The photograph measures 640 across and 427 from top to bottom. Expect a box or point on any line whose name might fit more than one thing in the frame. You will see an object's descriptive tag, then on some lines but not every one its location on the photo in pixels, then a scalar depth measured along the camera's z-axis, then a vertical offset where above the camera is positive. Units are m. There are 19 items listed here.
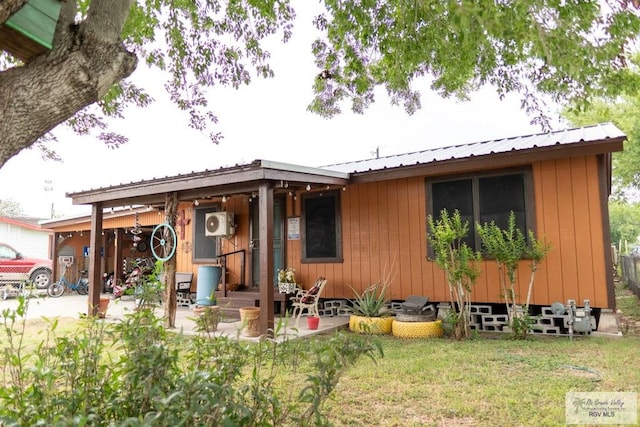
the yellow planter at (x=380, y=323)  5.81 -0.89
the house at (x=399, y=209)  5.36 +0.72
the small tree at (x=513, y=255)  5.26 +0.00
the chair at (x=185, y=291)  9.05 -0.64
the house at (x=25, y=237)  18.28 +1.12
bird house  1.92 +1.04
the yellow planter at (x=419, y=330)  5.52 -0.93
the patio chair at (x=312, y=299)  6.09 -0.58
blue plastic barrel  8.09 -0.41
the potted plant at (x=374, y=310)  5.86 -0.76
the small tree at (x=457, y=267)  5.25 -0.13
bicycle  12.27 -0.73
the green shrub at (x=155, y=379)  1.41 -0.44
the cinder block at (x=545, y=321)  5.52 -0.85
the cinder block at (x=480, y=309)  6.00 -0.74
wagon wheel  6.30 +0.29
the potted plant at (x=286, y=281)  7.29 -0.38
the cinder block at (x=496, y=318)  5.85 -0.85
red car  11.99 -0.18
